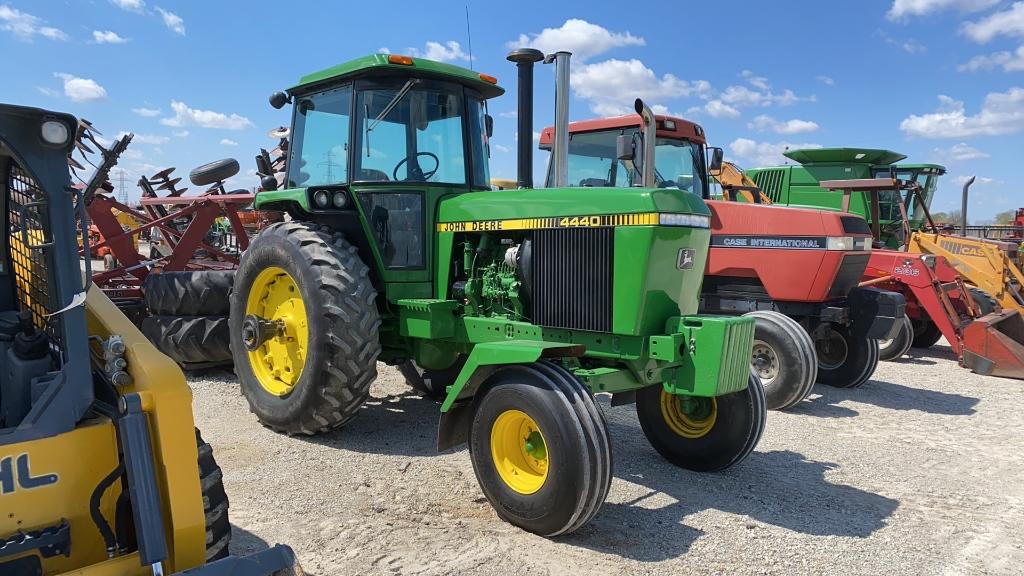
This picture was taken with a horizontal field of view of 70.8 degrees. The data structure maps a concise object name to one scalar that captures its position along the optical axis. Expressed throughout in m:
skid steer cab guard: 2.11
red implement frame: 7.82
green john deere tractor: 3.66
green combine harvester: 13.05
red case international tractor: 6.21
